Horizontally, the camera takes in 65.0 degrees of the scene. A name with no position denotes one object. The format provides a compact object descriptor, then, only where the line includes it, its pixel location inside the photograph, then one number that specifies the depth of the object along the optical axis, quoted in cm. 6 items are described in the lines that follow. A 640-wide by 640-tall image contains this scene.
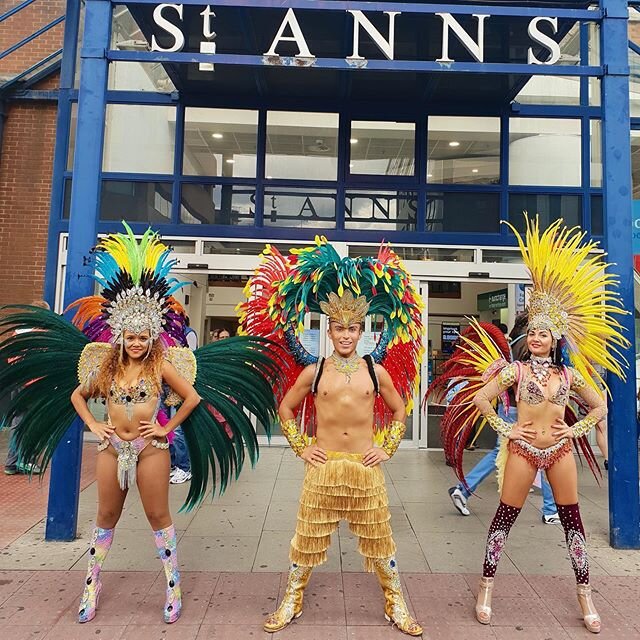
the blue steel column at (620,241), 413
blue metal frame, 414
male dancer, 292
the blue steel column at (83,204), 403
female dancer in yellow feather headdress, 309
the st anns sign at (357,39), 439
